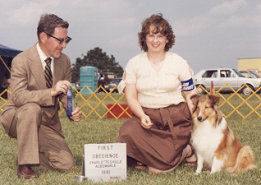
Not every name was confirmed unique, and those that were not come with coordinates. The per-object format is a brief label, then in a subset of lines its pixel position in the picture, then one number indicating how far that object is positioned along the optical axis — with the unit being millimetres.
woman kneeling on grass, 3473
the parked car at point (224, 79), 18172
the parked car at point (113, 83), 27428
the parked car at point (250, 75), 18881
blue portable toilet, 26000
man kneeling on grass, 3201
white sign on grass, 3217
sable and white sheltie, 3340
